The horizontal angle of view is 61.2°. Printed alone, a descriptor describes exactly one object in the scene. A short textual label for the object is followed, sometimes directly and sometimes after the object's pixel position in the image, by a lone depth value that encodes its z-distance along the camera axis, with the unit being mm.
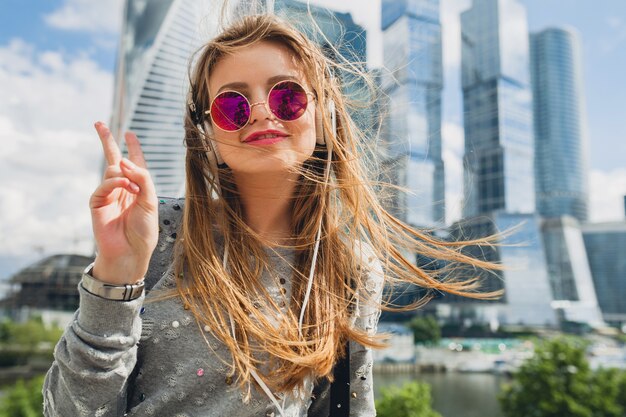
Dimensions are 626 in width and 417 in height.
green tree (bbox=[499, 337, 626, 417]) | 19953
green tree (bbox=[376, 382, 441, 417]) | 19922
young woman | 807
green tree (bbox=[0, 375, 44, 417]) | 21831
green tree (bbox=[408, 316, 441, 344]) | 44969
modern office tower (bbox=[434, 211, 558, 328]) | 50375
